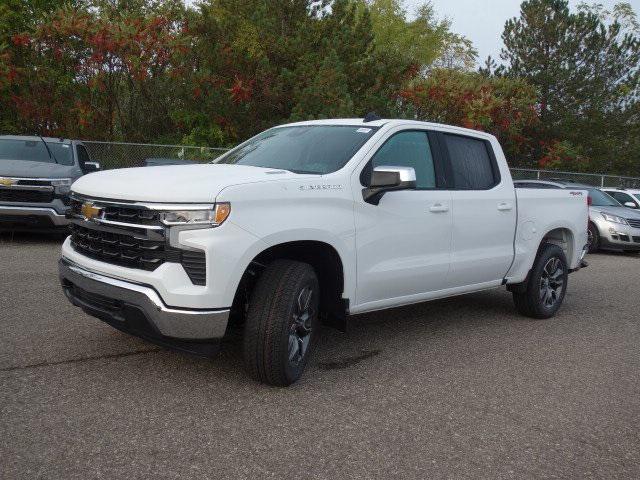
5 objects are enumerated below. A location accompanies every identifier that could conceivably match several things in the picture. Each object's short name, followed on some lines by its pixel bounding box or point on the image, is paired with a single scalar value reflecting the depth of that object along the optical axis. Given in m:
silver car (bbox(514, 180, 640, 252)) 14.30
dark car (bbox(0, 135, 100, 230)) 9.97
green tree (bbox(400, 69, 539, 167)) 24.47
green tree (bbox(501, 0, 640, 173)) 35.09
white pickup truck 3.81
